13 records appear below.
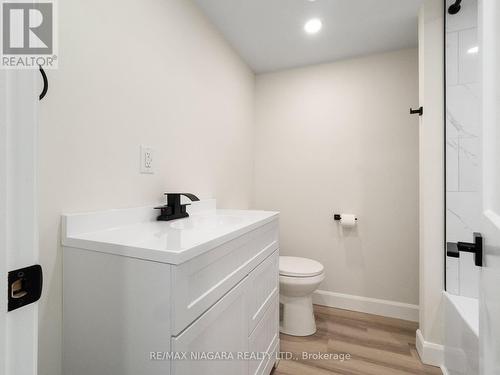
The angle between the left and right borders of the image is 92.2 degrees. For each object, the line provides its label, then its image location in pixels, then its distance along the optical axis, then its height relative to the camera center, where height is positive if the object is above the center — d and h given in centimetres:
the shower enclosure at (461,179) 126 +4
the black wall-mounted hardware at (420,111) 161 +51
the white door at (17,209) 33 -3
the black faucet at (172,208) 123 -11
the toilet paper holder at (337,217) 221 -28
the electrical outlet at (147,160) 118 +14
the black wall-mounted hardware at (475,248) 61 -16
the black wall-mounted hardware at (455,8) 142 +107
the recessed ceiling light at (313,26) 174 +120
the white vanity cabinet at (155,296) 67 -35
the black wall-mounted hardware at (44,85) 79 +34
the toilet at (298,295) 176 -83
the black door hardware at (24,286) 33 -14
